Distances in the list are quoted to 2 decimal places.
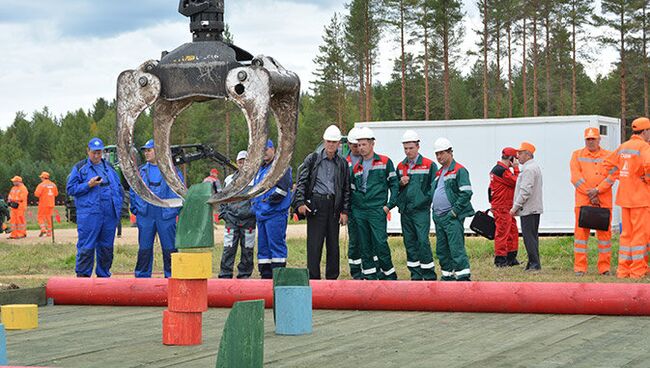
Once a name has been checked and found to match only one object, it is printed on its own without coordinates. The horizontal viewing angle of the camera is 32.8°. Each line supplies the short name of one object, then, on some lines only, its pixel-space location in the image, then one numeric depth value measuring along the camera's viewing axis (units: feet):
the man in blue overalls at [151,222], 46.47
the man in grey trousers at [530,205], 52.08
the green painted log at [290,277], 30.40
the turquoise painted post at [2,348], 22.67
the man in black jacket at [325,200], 44.65
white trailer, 76.84
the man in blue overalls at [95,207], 45.75
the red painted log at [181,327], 27.30
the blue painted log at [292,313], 29.63
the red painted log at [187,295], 26.91
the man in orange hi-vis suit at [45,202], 100.83
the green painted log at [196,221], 25.76
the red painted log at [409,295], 32.58
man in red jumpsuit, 56.13
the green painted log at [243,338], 20.89
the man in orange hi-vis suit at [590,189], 49.93
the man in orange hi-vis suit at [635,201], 46.75
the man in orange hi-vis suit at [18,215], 98.73
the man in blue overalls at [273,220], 45.11
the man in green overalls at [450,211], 44.11
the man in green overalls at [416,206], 45.27
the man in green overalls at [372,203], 45.39
